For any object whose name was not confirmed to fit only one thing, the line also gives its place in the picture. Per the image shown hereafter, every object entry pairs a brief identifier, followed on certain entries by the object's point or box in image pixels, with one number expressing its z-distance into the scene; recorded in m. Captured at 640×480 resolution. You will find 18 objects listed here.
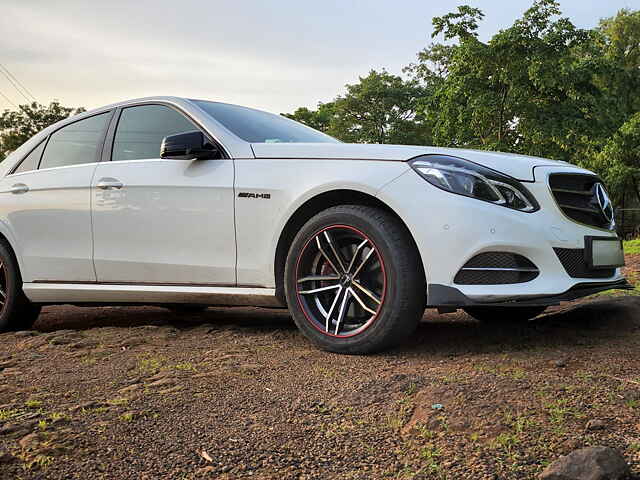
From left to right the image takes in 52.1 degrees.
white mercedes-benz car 3.37
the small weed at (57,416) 2.67
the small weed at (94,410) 2.74
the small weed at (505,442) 2.22
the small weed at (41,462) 2.24
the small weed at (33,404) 2.86
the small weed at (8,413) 2.71
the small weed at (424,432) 2.37
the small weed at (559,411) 2.44
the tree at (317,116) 48.91
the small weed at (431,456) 2.13
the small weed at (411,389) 2.82
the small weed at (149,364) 3.40
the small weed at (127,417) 2.66
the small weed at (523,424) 2.36
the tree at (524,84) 22.03
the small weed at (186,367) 3.38
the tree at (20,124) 48.12
